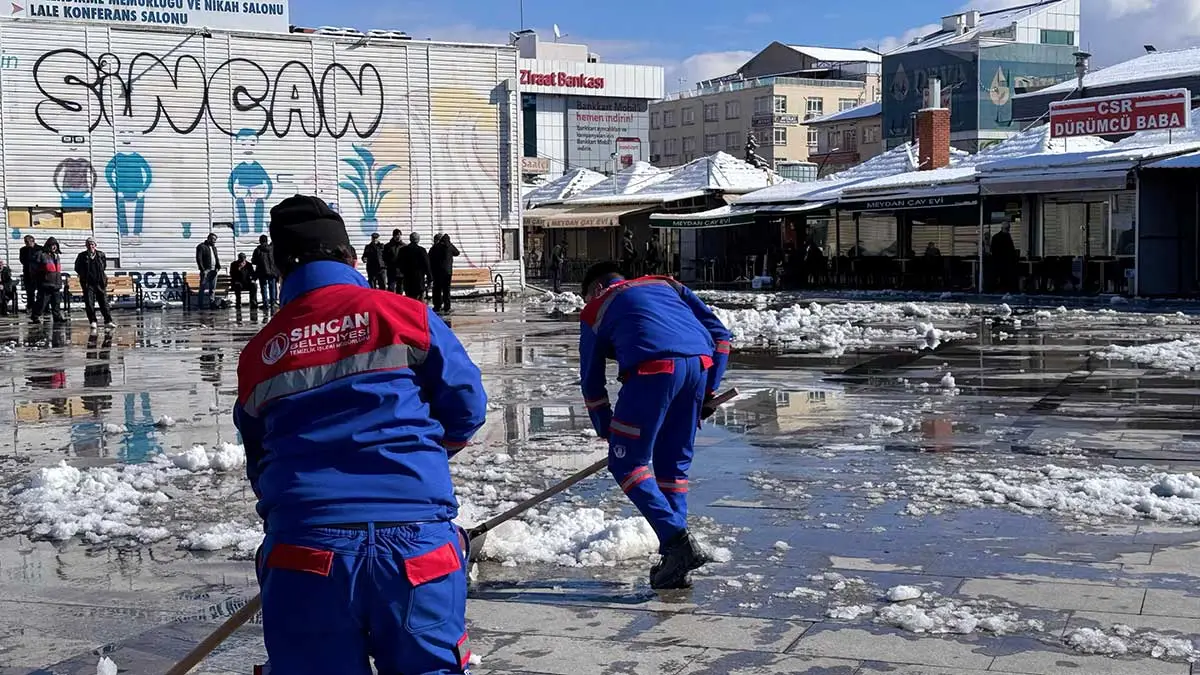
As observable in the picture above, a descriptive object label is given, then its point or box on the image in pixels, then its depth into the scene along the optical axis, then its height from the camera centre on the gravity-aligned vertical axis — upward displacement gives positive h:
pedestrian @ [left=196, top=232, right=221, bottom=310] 30.83 +0.00
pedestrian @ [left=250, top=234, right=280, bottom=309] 28.29 -0.36
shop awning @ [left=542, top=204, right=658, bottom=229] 47.03 +1.38
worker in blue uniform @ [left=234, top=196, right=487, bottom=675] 3.26 -0.49
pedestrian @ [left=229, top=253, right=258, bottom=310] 30.52 -0.28
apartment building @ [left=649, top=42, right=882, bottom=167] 103.31 +11.57
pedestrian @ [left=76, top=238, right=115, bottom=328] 25.64 -0.21
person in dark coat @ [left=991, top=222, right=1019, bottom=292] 33.00 -0.20
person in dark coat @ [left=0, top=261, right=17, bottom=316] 29.69 -0.43
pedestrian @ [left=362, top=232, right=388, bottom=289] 30.02 +0.05
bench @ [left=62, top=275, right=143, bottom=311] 31.89 -0.55
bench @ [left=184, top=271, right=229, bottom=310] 32.50 -0.55
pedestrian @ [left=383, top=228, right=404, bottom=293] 28.66 +0.10
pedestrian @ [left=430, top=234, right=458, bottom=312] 27.95 -0.08
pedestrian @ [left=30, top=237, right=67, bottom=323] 26.59 -0.15
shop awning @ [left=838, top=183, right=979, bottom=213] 33.03 +1.32
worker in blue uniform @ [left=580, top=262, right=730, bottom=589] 6.03 -0.58
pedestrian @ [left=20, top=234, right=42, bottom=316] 27.23 -0.07
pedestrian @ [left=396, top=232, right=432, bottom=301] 27.75 -0.08
